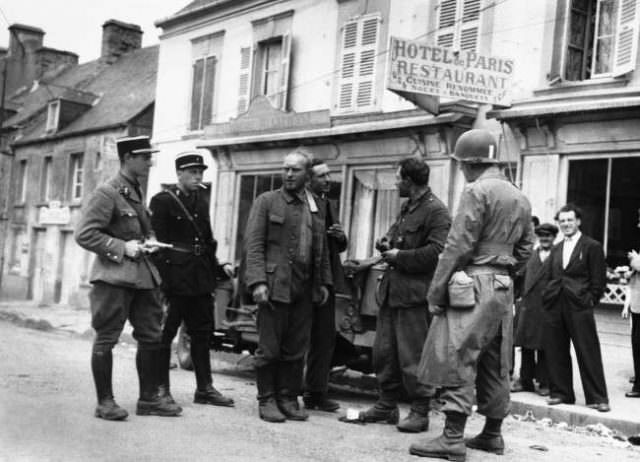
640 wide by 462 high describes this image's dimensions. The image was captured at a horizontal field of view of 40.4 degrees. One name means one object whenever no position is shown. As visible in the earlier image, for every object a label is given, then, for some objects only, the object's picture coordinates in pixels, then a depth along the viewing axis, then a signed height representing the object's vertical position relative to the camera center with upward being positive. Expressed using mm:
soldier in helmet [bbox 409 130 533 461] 5719 -267
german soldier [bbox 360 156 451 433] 6676 -258
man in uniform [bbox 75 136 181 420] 6242 -292
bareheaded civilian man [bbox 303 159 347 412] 7391 -728
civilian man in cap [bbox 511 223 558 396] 9266 -534
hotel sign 12312 +2725
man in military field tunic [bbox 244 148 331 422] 6812 -236
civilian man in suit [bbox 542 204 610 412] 8641 -373
